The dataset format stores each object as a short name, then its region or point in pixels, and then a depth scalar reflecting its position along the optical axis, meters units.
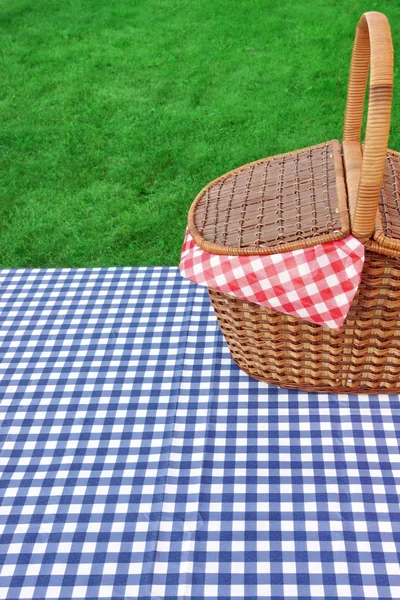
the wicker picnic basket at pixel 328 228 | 1.02
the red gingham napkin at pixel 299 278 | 1.05
